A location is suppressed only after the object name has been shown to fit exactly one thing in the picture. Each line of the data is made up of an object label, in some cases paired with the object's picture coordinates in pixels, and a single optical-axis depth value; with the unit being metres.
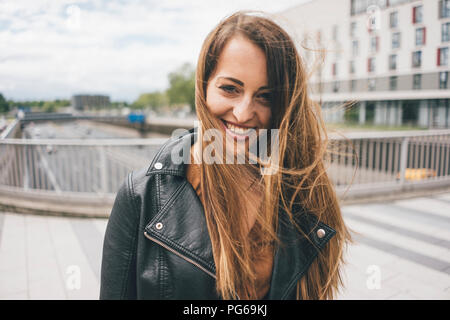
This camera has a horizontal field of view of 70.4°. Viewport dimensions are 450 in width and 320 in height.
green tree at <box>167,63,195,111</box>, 42.28
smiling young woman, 0.90
